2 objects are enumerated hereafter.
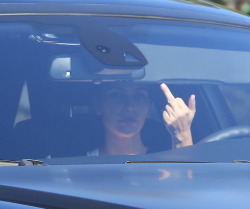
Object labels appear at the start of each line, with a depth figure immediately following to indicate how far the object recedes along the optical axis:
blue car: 5.17
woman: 5.92
